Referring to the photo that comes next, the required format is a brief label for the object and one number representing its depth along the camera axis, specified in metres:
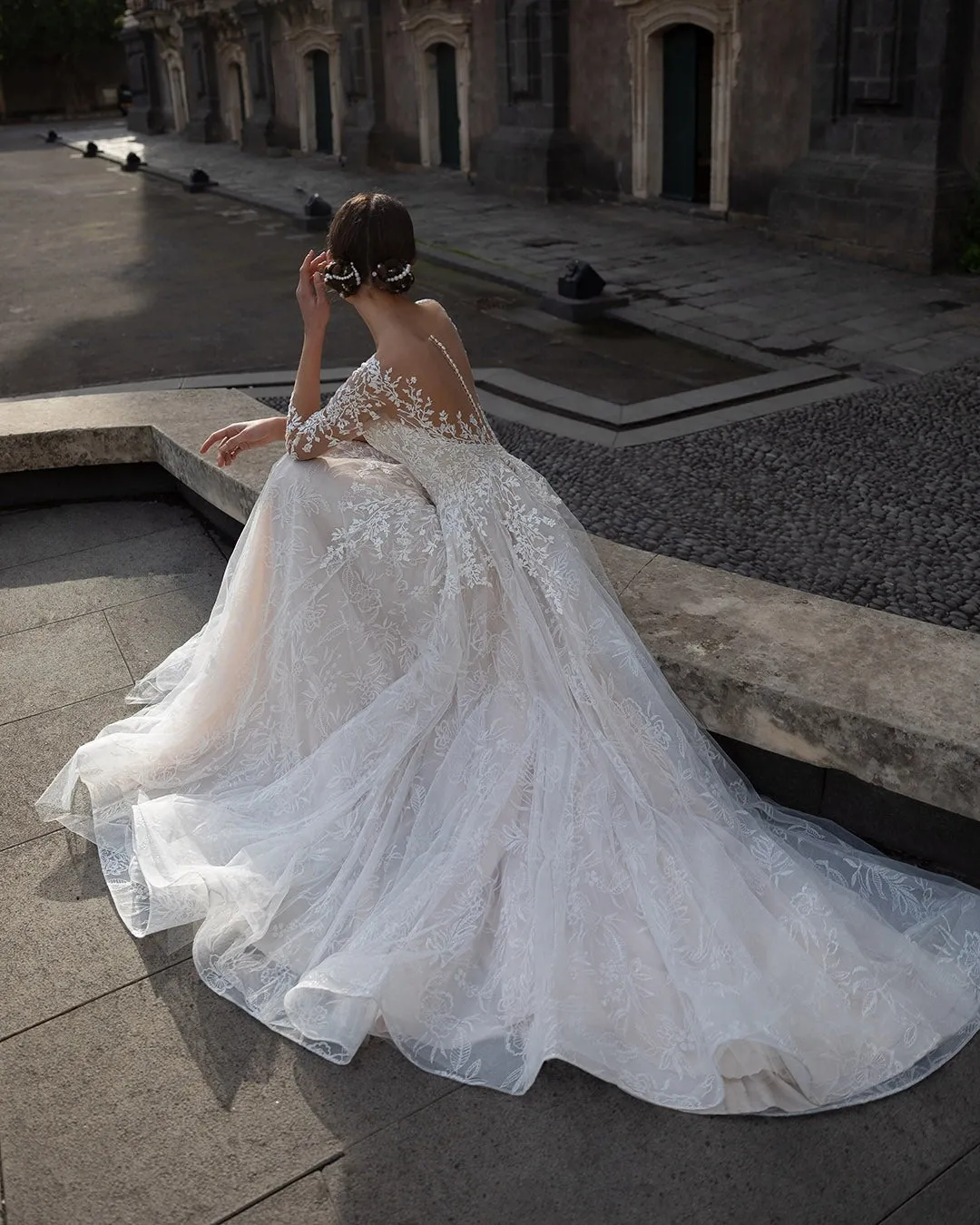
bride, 2.45
